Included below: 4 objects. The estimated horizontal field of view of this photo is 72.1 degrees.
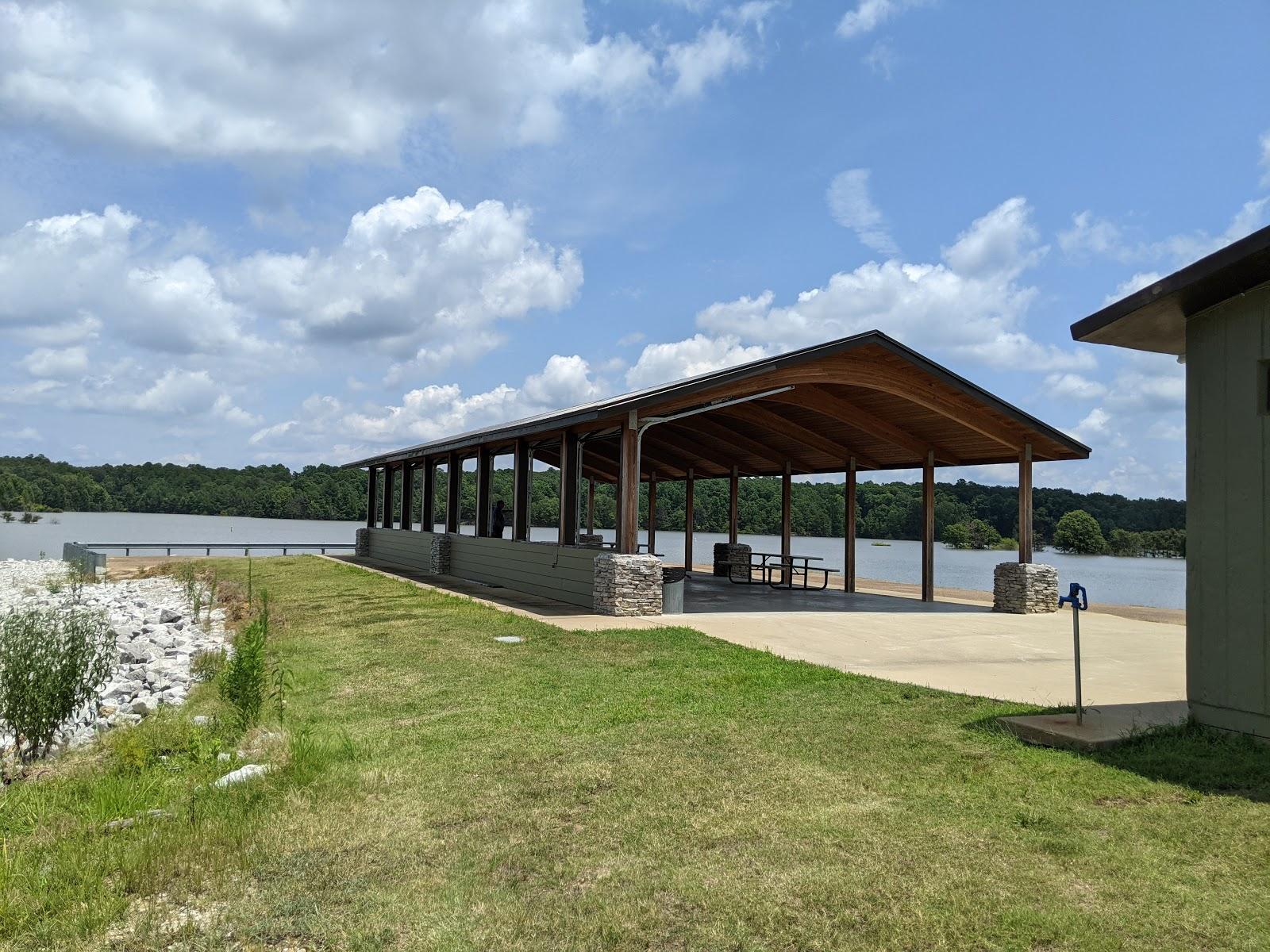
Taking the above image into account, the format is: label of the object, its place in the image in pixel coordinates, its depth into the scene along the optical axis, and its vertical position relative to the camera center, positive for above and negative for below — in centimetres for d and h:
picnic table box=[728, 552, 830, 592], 1753 -122
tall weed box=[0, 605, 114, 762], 604 -125
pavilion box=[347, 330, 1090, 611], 1202 +137
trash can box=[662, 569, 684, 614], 1204 -114
